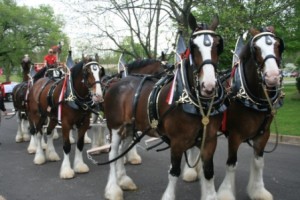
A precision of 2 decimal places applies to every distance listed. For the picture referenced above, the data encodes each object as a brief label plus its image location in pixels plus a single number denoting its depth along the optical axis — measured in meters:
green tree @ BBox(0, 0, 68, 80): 41.66
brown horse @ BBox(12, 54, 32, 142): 10.99
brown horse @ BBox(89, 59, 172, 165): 6.84
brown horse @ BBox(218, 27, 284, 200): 4.39
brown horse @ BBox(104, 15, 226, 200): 3.89
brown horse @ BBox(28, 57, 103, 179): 6.75
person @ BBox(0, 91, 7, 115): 10.64
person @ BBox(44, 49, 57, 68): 10.02
